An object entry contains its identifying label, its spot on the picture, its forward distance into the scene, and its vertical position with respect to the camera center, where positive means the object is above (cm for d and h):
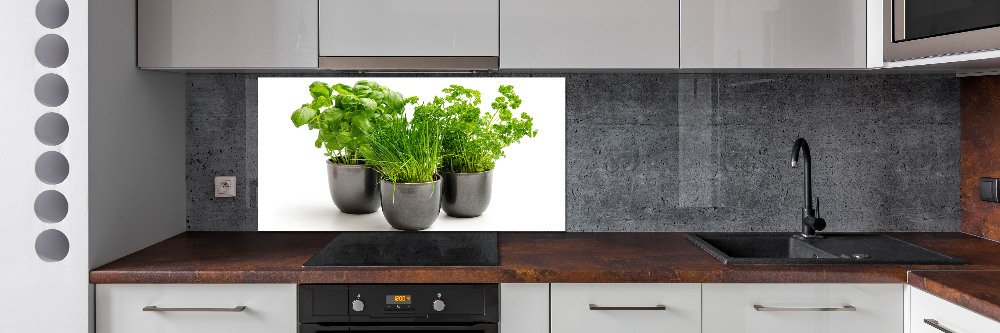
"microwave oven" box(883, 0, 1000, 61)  164 +36
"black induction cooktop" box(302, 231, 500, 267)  178 -24
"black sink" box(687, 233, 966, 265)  203 -25
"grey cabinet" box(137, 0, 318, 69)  196 +37
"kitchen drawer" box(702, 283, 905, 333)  170 -35
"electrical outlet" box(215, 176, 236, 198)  235 -7
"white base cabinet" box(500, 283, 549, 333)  172 -36
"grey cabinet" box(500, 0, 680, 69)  197 +39
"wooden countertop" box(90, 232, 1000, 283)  169 -26
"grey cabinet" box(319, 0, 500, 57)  196 +40
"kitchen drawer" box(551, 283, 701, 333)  172 -35
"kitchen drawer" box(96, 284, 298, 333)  172 -36
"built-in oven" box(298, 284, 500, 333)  170 -35
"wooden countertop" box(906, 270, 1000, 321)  138 -27
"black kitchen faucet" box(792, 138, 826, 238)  206 -13
